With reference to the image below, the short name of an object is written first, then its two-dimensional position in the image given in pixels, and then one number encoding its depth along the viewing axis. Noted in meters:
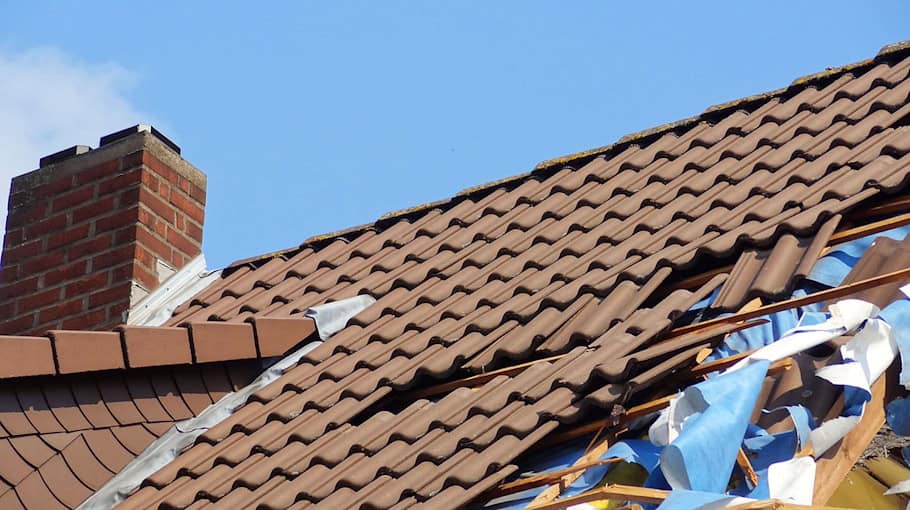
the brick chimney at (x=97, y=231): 16.64
